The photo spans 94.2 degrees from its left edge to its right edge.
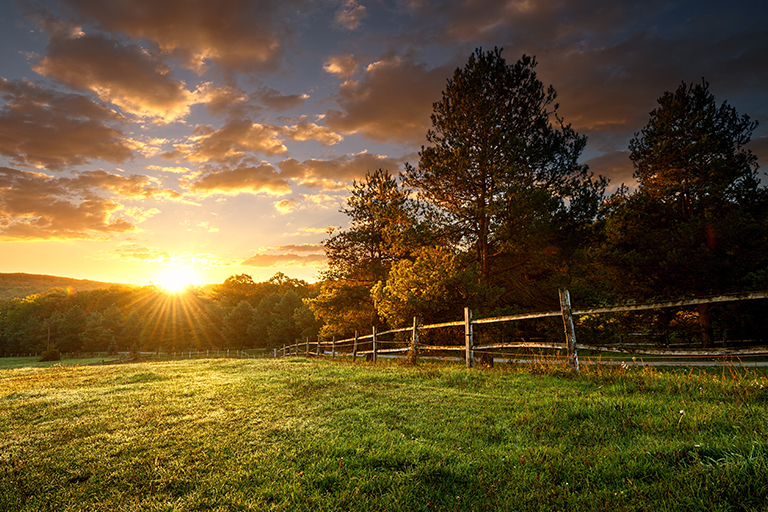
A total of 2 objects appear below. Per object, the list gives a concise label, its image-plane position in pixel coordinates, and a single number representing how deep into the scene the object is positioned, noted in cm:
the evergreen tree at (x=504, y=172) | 1677
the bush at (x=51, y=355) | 5531
